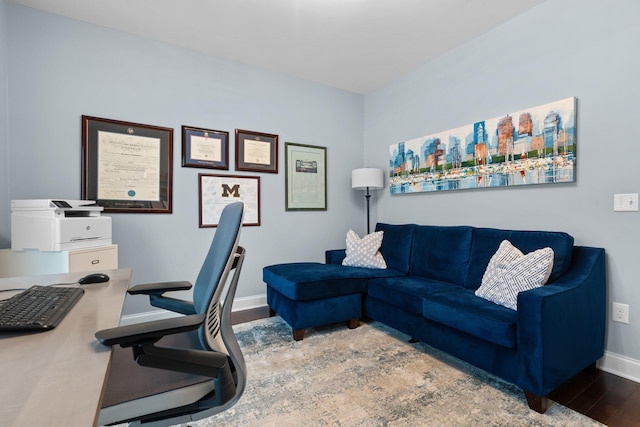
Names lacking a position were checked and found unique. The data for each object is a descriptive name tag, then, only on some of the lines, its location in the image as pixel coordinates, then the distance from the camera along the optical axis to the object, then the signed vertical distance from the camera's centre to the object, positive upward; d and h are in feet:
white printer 6.35 -0.42
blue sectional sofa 5.36 -2.09
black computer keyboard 2.58 -1.00
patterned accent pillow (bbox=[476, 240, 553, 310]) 6.04 -1.33
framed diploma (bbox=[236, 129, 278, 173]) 10.70 +2.04
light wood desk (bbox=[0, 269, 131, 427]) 1.48 -1.04
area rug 5.13 -3.54
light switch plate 6.29 +0.18
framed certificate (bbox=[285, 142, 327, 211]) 11.73 +1.23
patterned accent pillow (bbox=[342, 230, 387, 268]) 10.35 -1.51
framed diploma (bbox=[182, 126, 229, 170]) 9.79 +1.97
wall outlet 6.44 -2.17
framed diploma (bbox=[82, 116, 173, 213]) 8.46 +1.22
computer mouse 4.29 -1.03
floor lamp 11.85 +1.20
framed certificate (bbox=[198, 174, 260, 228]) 10.12 +0.45
